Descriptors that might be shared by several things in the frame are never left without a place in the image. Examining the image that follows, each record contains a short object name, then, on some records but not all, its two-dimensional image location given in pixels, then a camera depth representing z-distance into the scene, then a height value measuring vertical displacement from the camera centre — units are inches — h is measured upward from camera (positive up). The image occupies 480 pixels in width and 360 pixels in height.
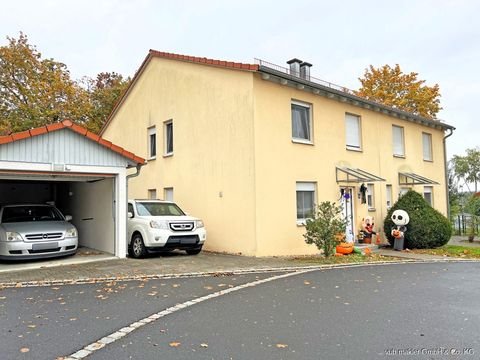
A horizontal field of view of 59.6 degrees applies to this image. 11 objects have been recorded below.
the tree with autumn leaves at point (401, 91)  1270.9 +358.8
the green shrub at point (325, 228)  470.3 -21.9
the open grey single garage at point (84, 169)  403.2 +44.7
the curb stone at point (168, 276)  326.6 -55.9
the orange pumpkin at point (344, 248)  528.4 -50.5
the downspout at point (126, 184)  472.7 +30.9
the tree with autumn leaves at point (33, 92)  997.8 +302.2
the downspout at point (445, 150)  890.9 +119.3
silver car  409.4 -19.6
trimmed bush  622.5 -26.8
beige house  515.2 +89.9
